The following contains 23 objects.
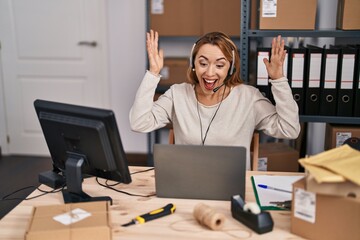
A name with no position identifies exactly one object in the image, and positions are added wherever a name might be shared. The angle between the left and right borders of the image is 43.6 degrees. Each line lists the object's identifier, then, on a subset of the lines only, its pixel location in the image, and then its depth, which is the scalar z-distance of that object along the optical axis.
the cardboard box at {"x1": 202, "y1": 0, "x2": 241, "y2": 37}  3.18
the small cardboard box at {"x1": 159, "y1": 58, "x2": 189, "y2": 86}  3.35
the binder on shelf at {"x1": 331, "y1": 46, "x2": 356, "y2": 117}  2.30
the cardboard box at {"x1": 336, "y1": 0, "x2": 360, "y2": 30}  2.27
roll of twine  1.33
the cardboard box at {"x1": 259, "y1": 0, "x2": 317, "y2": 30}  2.28
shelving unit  2.32
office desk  1.33
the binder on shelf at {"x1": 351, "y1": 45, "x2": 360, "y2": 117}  2.29
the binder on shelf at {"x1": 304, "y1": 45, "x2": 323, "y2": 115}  2.31
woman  1.91
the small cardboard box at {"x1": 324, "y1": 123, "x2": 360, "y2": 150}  2.43
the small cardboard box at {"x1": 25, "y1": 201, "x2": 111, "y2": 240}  1.23
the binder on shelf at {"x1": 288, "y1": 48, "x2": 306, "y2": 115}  2.33
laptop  1.46
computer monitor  1.41
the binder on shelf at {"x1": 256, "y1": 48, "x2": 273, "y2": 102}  2.30
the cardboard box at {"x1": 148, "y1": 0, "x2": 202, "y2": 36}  3.24
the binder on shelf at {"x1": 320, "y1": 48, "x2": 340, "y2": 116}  2.30
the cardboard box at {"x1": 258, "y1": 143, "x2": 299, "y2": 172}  2.66
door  3.76
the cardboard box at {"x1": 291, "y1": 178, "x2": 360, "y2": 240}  1.20
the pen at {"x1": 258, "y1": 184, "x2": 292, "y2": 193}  1.62
